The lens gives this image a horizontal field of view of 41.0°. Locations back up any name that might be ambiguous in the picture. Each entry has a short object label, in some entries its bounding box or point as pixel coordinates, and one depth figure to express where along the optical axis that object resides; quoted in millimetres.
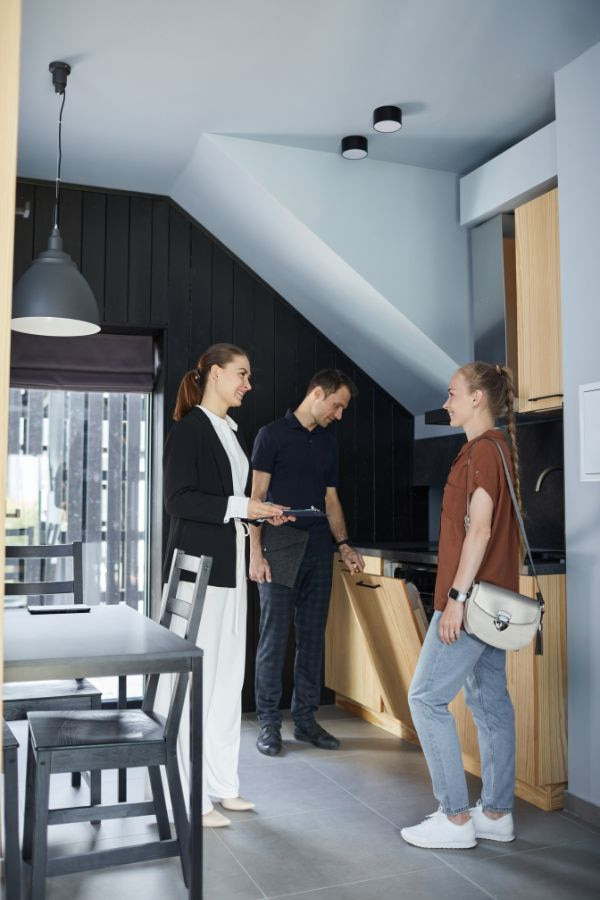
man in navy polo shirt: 3613
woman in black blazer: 2695
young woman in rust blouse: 2381
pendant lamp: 2787
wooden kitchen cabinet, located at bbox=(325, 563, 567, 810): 2848
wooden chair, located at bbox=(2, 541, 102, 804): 2602
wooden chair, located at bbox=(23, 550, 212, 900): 1997
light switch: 2736
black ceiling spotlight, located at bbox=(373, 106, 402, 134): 3195
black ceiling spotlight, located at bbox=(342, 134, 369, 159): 3484
